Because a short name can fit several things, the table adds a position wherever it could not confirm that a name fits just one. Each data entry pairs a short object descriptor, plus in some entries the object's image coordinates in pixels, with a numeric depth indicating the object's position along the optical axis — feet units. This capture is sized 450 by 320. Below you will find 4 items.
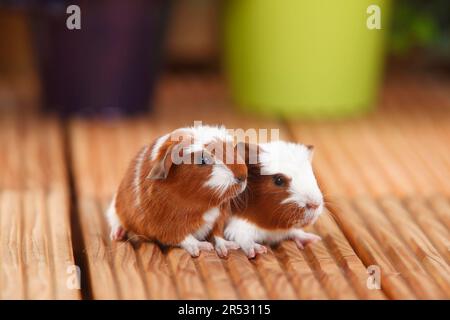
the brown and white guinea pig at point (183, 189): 2.91
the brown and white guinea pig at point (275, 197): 2.97
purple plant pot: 4.15
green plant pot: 4.25
